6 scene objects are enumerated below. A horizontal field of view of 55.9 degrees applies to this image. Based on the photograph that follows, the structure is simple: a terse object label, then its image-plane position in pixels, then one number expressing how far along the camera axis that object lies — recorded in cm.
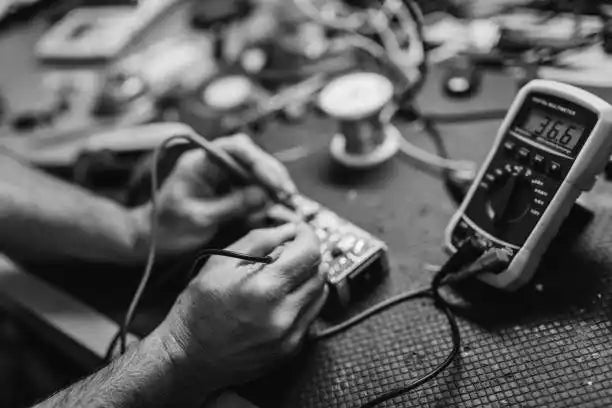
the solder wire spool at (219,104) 86
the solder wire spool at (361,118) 73
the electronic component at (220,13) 114
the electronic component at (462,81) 84
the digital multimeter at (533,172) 53
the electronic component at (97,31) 113
